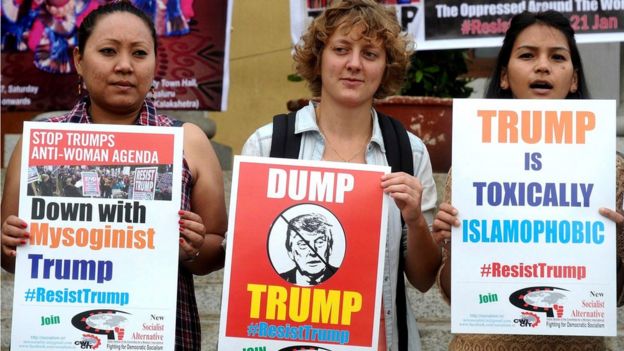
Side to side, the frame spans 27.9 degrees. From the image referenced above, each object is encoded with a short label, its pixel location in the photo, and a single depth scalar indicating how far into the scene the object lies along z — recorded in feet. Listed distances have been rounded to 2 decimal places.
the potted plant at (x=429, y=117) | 22.03
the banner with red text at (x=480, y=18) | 22.98
